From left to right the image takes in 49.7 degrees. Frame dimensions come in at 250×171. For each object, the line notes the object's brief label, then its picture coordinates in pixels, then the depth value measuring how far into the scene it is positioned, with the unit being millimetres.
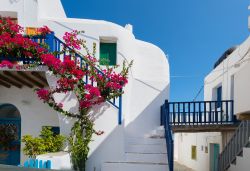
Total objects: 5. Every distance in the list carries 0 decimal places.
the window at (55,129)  9555
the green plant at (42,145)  7291
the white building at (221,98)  6230
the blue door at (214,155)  14044
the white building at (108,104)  7574
